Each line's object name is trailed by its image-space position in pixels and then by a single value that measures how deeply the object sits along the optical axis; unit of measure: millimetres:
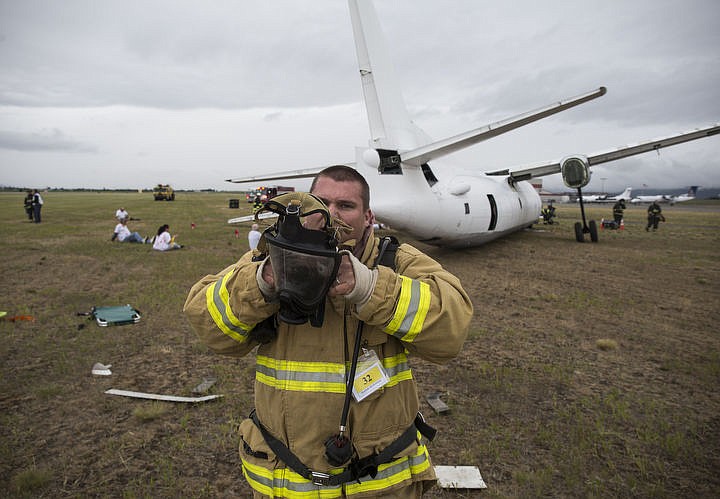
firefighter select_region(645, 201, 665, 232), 22266
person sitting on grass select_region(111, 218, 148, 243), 16047
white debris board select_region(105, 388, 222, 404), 4430
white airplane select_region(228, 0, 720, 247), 9305
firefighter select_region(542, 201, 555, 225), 26742
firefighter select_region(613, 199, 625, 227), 22783
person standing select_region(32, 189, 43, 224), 23141
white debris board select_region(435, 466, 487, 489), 3174
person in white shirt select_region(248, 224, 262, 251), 10372
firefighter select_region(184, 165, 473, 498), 1655
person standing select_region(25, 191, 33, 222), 23844
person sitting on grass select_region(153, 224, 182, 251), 13984
